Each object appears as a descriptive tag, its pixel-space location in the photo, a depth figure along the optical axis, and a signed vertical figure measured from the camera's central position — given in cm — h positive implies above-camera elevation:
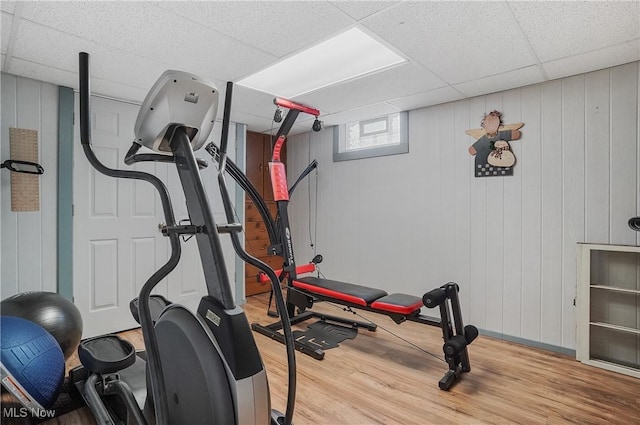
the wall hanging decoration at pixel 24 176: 253 +27
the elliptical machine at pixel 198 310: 122 -37
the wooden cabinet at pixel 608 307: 237 -69
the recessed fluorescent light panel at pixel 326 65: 226 +113
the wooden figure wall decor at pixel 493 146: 288 +59
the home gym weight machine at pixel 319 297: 225 -68
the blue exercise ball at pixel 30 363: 153 -72
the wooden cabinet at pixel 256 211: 435 +1
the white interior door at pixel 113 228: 289 -15
